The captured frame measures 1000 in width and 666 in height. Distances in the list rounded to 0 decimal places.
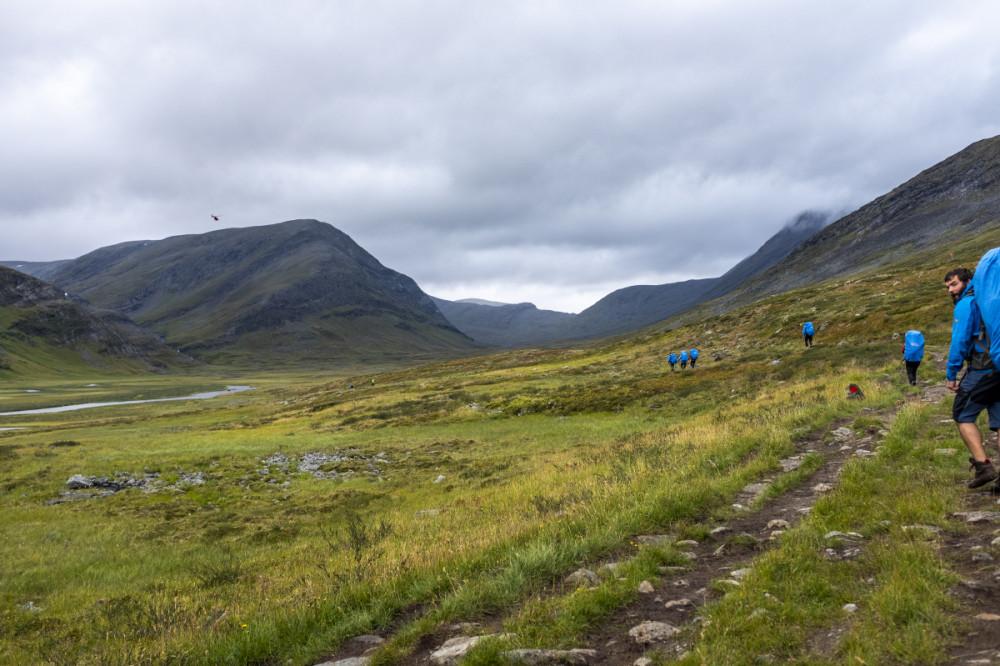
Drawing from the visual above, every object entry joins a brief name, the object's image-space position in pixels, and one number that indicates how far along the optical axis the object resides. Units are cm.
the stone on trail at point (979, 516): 657
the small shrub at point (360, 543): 873
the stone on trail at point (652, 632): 537
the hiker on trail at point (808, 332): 3850
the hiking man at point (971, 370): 759
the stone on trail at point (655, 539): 789
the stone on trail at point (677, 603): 602
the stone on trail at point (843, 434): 1362
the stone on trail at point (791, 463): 1156
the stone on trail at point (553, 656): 519
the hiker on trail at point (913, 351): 1966
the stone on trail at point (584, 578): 680
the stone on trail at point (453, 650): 547
